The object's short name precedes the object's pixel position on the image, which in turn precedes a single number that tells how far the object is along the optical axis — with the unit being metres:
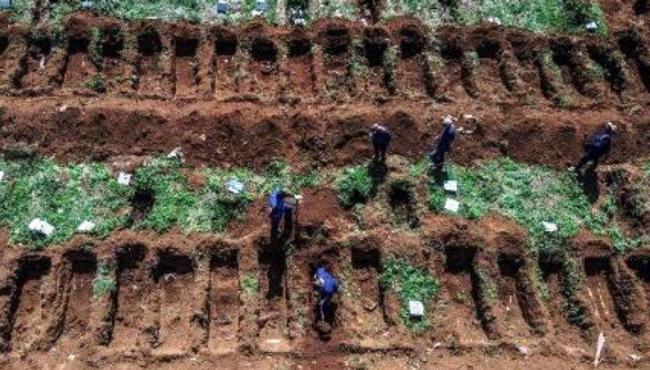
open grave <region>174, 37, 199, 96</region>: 14.47
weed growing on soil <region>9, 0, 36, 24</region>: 15.03
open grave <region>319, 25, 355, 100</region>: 14.66
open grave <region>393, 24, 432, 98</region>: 14.64
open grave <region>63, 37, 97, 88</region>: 14.20
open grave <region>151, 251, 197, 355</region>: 10.94
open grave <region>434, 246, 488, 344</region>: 11.31
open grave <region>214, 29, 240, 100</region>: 14.38
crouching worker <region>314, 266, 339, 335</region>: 10.80
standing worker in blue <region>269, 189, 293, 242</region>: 11.27
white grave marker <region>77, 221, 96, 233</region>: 11.86
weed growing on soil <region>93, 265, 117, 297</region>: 11.30
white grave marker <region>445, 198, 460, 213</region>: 12.66
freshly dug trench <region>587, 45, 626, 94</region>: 15.29
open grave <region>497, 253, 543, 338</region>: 11.49
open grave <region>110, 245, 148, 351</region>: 11.00
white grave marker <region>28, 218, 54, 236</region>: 11.77
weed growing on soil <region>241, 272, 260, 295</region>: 11.54
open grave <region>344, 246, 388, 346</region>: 11.20
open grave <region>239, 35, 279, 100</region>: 14.42
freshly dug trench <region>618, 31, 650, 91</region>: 15.47
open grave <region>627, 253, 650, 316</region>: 12.35
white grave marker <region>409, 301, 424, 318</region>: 11.30
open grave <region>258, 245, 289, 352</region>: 11.05
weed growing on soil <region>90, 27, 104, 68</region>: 14.52
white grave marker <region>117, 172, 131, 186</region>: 12.61
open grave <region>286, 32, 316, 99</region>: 14.59
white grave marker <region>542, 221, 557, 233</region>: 12.48
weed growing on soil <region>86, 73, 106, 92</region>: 13.92
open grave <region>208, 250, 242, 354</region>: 11.03
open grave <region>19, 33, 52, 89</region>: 14.10
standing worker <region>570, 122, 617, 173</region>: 12.70
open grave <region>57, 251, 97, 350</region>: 10.97
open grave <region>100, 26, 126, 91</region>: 14.58
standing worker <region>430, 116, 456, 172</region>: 12.46
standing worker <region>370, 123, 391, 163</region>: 12.42
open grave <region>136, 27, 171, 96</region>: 14.26
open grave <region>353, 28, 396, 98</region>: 14.61
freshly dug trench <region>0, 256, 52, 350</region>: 10.81
